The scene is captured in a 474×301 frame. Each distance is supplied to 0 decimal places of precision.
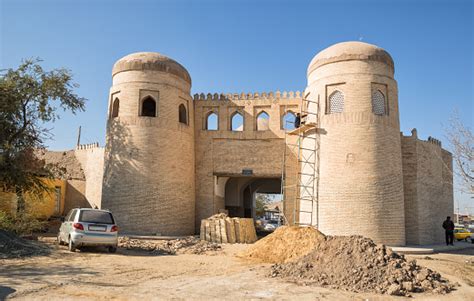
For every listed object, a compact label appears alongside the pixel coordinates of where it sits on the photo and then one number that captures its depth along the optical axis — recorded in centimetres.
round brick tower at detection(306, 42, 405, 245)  1692
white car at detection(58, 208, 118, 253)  1258
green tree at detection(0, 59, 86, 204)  1630
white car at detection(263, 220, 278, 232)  3506
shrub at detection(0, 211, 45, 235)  1567
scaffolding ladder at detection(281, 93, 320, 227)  1833
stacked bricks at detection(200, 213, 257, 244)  1831
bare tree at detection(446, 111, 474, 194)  1136
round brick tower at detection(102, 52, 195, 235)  1941
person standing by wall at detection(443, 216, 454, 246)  1889
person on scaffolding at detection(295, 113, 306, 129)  2115
